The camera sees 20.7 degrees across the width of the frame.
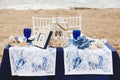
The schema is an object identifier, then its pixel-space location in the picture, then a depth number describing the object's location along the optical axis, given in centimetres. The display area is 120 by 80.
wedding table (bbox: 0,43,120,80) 349
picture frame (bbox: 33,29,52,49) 357
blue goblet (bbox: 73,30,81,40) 380
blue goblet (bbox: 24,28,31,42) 385
